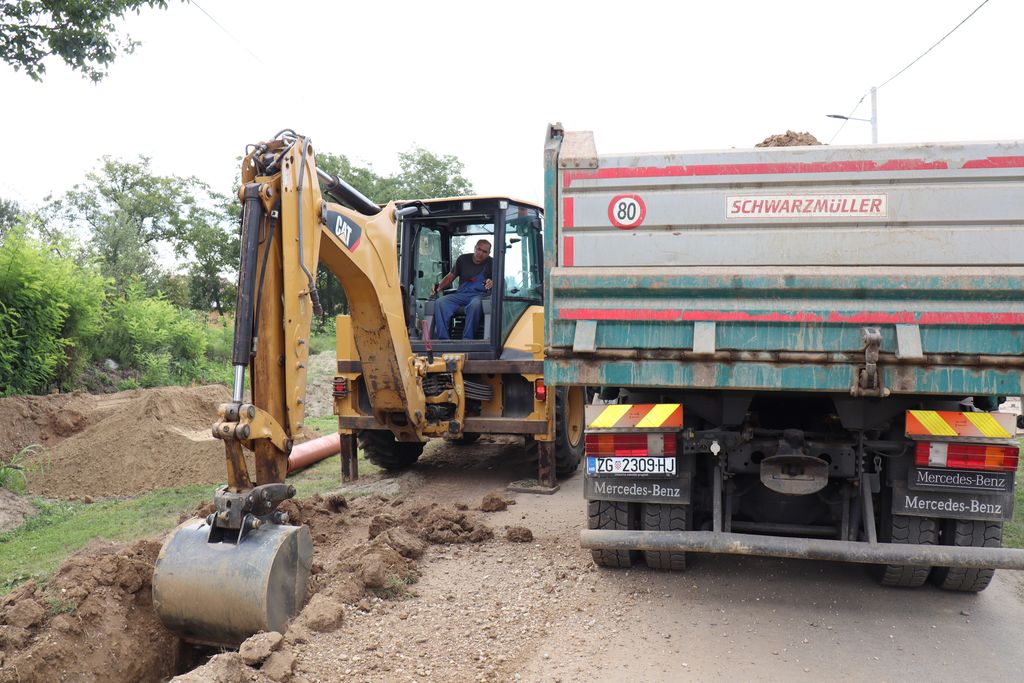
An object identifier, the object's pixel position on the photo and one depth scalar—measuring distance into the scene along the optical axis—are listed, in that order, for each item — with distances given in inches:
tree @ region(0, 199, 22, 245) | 912.0
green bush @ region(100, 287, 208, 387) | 566.6
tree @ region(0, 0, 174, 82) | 358.9
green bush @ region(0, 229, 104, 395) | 413.4
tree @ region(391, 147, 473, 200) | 1144.2
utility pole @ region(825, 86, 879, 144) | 792.3
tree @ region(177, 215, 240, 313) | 1038.4
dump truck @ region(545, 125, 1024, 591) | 154.6
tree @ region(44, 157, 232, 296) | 1058.7
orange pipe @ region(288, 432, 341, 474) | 361.7
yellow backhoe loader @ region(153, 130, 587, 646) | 155.3
